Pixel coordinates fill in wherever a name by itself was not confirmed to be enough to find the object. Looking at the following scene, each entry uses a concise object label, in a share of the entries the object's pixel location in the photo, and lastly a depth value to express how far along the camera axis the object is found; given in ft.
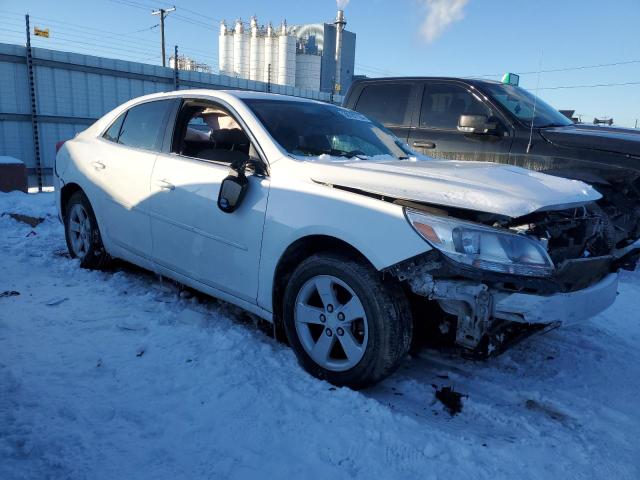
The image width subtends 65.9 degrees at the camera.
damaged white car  7.93
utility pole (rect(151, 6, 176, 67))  93.86
